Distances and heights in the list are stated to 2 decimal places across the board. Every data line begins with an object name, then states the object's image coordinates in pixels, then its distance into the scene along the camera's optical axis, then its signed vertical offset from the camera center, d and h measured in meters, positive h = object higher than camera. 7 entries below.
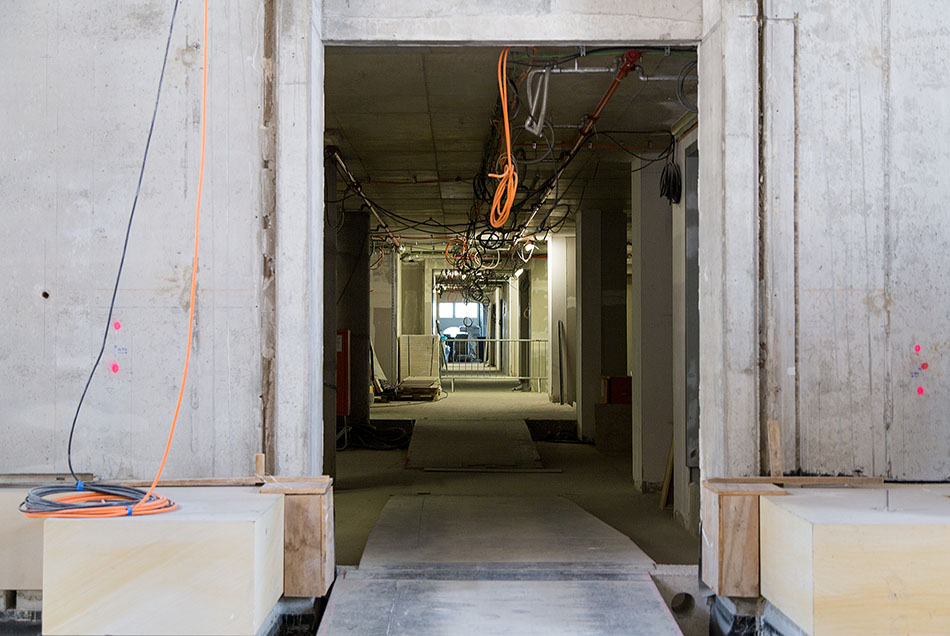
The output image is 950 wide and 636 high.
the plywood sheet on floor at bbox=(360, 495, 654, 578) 3.68 -1.24
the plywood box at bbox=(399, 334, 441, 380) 17.03 -0.61
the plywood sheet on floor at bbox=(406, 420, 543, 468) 8.41 -1.46
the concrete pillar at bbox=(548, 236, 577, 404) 12.38 +0.33
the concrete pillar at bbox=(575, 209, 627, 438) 10.19 +0.42
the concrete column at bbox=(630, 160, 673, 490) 6.80 +0.12
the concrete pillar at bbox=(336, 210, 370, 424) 10.90 +0.50
